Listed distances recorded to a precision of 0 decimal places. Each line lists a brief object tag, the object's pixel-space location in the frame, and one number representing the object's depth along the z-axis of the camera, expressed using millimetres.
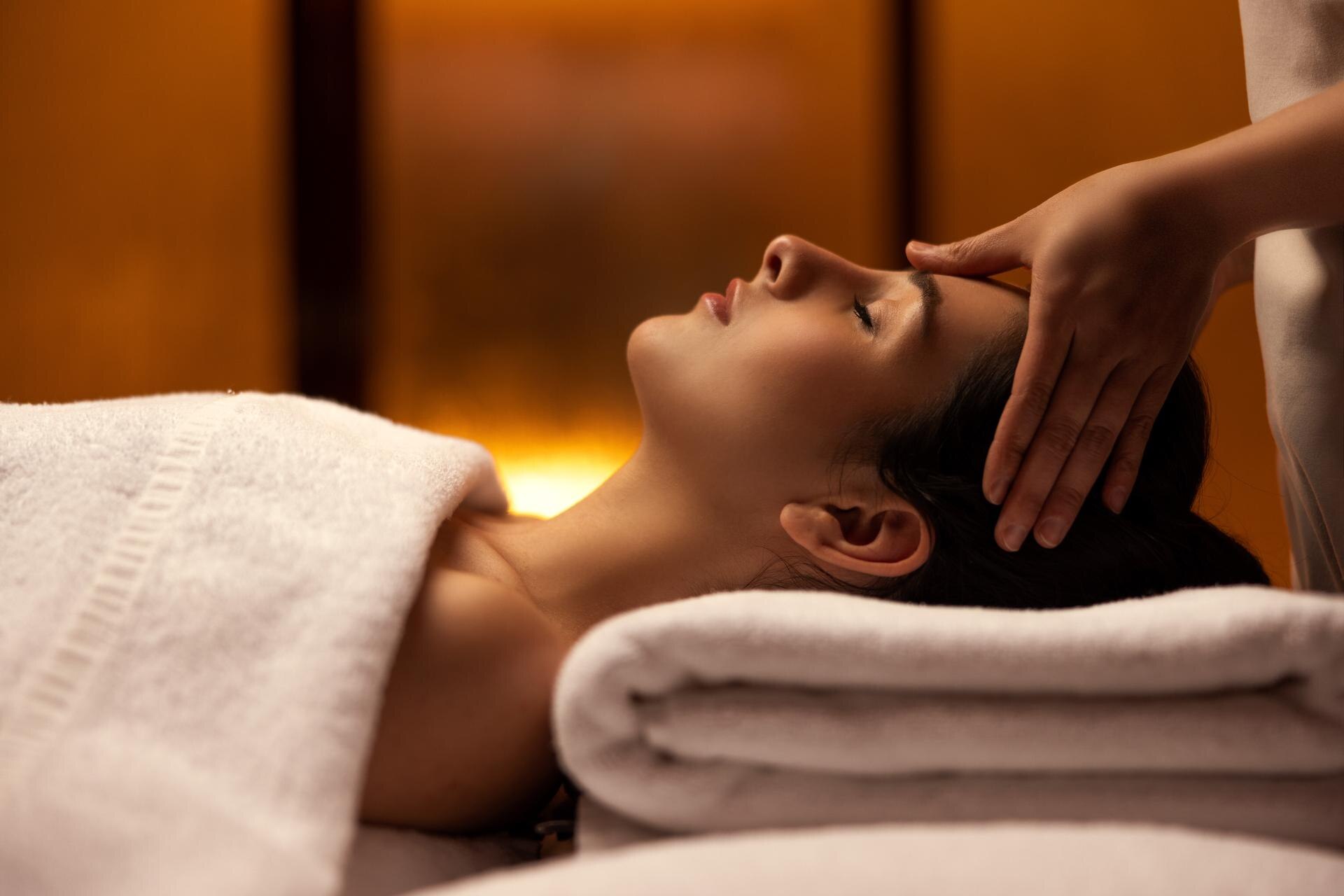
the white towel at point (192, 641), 1259
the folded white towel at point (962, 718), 1272
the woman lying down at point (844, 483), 1410
